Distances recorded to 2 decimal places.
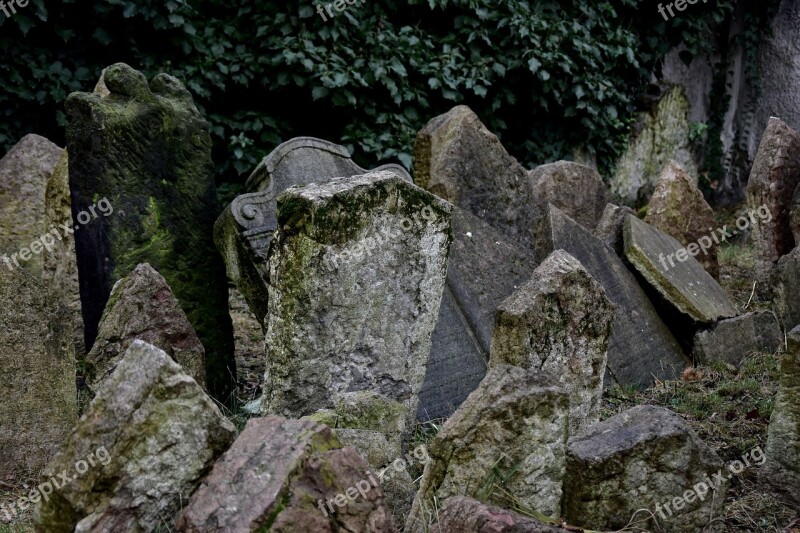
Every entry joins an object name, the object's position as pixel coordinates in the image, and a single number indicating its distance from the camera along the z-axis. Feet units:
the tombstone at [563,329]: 13.17
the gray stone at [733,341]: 19.61
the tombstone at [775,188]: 23.09
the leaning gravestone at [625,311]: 19.03
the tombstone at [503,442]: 10.68
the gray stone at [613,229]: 21.12
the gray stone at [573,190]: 24.49
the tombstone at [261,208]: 17.13
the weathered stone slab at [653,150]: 36.29
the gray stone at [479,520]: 9.16
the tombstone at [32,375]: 13.78
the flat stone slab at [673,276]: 20.24
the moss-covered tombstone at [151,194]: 16.93
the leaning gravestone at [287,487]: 8.76
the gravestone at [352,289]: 12.91
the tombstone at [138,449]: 9.30
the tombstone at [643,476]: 10.75
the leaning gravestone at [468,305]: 16.90
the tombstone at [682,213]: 23.63
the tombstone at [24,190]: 22.65
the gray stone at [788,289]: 20.51
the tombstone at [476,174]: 20.44
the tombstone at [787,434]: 12.32
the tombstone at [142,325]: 14.53
